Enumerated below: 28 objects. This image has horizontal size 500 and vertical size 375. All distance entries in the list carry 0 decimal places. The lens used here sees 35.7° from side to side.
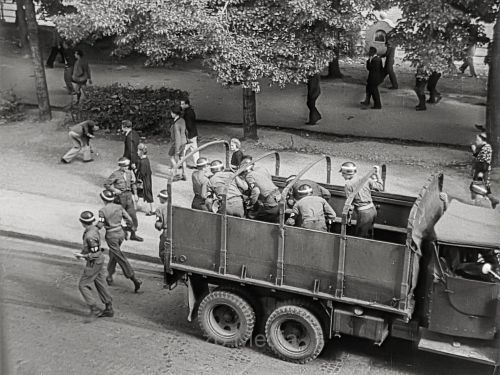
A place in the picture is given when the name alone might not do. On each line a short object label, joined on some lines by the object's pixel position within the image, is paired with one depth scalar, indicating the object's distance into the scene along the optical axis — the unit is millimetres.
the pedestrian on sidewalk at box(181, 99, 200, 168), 16328
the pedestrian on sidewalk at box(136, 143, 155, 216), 13836
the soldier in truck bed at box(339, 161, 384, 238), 9789
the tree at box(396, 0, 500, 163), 15961
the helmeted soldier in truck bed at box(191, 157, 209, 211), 10773
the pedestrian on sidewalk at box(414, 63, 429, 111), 20697
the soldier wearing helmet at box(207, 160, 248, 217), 9992
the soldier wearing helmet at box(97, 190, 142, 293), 10945
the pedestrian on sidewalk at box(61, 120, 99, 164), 17062
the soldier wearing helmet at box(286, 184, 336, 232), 9539
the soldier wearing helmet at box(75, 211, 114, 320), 10188
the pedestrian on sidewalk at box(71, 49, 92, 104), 21828
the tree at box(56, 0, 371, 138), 15508
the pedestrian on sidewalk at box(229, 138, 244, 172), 13188
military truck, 8586
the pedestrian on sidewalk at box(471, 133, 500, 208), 14180
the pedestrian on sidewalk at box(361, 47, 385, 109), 20641
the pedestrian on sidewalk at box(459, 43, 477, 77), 17081
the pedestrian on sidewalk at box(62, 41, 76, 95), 23012
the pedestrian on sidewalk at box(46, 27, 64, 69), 27219
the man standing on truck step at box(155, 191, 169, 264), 10223
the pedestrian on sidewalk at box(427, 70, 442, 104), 21938
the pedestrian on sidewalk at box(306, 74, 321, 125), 19922
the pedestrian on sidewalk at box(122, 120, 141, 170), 14680
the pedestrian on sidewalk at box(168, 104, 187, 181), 16016
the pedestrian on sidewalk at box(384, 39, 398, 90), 22930
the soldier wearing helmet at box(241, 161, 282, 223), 10492
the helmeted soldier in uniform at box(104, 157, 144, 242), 12375
